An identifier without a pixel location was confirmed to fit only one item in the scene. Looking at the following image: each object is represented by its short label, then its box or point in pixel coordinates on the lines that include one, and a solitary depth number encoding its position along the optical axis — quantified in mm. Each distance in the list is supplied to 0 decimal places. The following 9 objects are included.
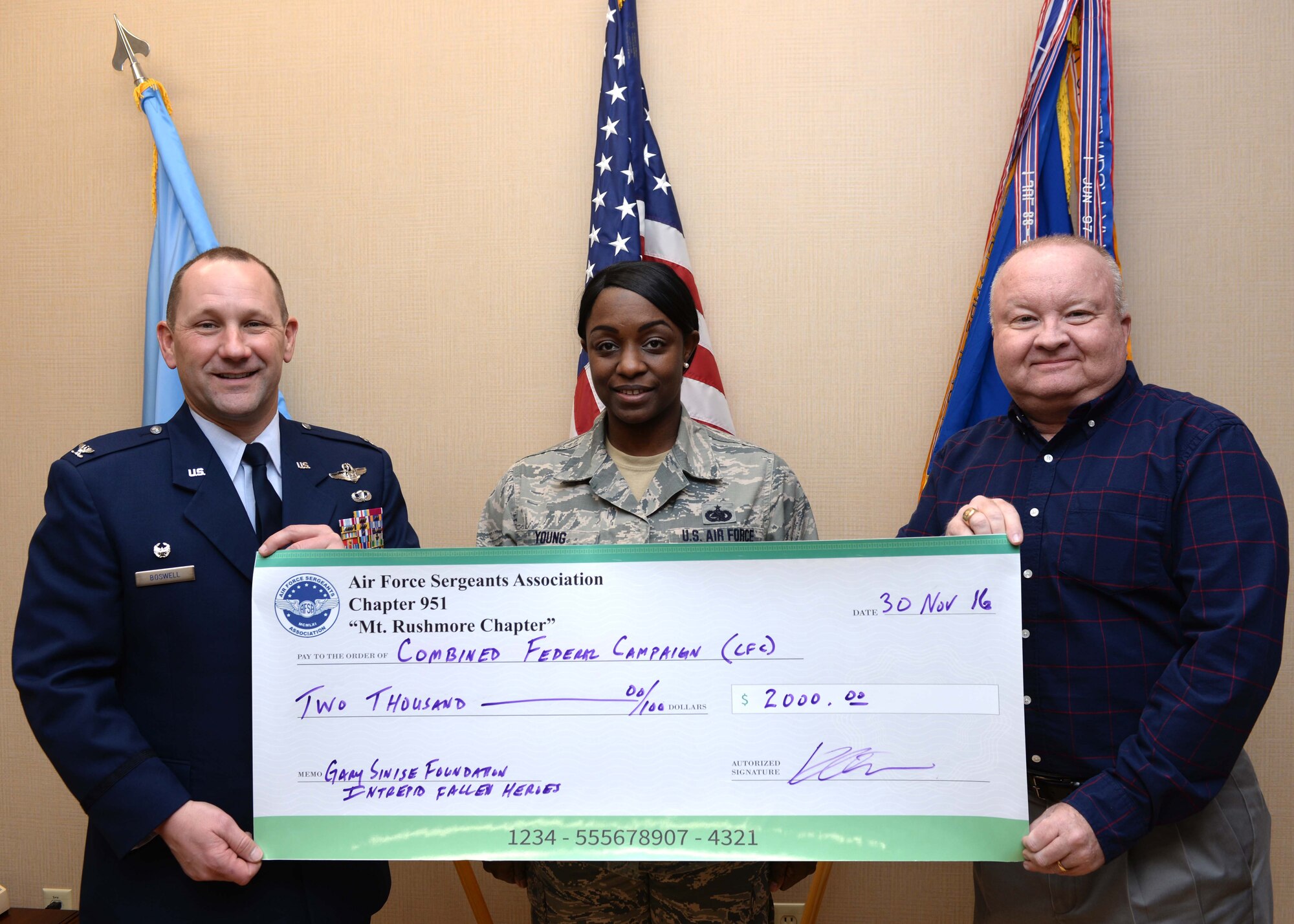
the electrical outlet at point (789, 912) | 2715
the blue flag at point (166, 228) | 2582
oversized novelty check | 1484
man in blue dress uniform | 1475
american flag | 2508
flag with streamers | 2307
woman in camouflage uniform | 1757
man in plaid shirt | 1397
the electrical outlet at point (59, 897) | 2846
